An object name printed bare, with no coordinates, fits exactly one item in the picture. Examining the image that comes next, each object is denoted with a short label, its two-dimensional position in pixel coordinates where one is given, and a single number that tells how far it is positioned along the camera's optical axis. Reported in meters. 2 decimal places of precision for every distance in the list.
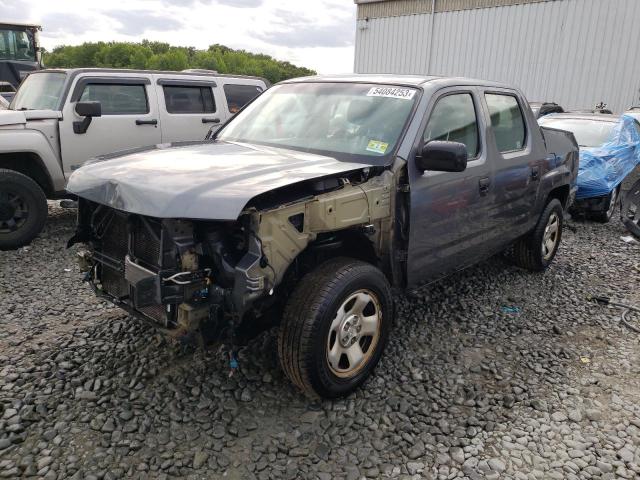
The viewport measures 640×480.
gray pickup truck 2.60
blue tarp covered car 7.73
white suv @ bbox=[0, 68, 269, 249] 5.62
